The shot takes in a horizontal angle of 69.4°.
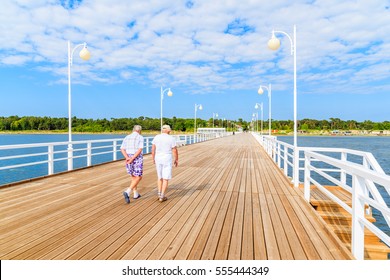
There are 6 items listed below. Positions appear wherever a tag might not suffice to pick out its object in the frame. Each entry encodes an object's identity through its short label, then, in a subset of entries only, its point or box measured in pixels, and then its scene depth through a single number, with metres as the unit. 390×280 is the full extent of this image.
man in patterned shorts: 4.84
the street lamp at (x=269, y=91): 15.14
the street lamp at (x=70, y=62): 8.58
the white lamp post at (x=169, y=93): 17.69
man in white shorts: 4.79
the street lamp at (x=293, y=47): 7.75
